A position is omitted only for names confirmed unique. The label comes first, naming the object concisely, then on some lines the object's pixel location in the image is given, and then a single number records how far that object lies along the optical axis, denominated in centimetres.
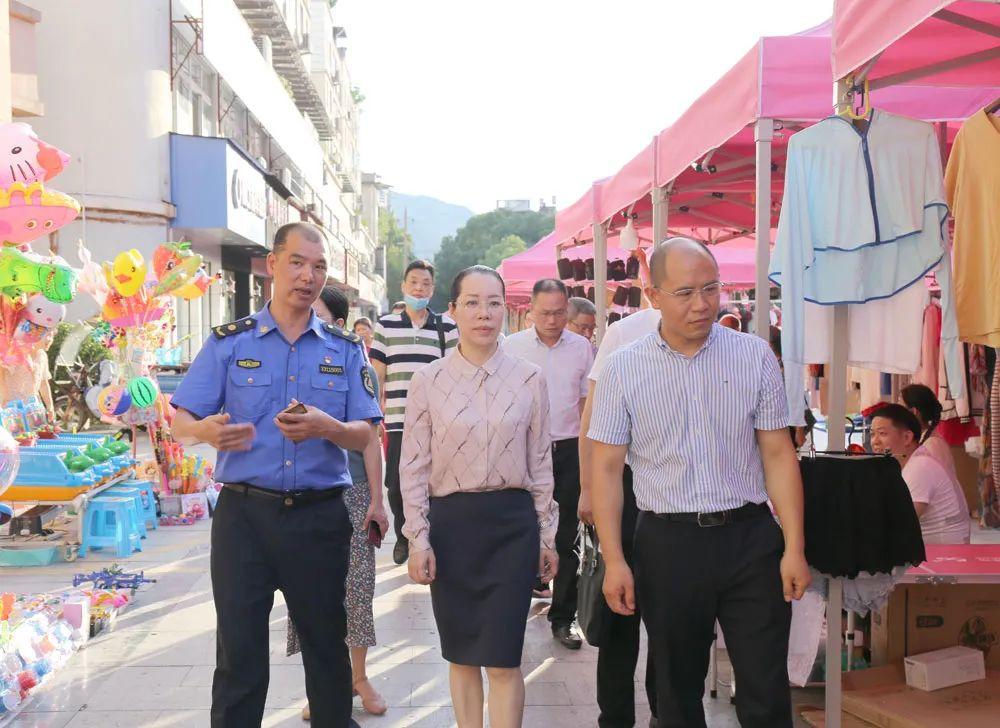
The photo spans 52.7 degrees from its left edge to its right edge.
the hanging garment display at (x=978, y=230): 389
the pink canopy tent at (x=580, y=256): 1434
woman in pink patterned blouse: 358
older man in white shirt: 582
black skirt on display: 358
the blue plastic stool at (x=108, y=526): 812
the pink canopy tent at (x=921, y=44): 353
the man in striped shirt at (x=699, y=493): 315
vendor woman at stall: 489
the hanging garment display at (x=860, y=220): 382
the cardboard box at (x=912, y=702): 408
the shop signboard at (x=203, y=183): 1845
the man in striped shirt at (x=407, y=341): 666
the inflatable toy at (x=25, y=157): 555
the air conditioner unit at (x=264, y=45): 3000
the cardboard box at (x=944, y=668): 441
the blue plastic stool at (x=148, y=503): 906
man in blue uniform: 346
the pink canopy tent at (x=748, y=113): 443
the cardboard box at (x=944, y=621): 467
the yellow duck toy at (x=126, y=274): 966
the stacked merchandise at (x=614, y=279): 1099
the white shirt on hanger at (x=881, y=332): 384
